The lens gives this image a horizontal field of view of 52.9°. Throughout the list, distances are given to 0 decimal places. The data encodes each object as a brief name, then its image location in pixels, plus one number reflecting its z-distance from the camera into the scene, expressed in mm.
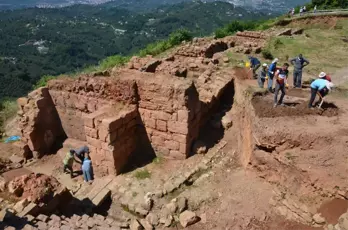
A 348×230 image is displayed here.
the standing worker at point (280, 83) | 10664
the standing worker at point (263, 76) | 13133
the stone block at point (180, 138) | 10680
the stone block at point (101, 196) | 9723
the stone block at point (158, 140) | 11110
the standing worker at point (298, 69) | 13016
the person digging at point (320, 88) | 10219
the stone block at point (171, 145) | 10922
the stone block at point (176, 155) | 11016
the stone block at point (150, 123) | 10976
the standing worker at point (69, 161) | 11891
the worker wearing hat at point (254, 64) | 15227
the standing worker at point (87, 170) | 11133
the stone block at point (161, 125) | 10812
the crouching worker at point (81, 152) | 11898
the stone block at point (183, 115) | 10344
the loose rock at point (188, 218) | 8586
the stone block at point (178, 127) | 10523
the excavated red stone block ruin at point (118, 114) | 10477
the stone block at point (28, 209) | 8103
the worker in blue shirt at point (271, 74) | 12212
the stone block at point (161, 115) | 10633
